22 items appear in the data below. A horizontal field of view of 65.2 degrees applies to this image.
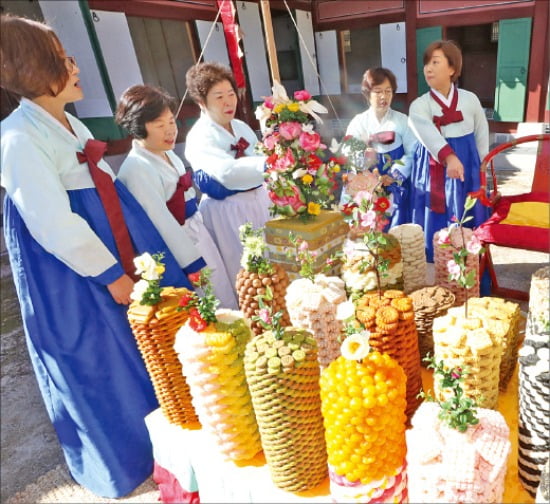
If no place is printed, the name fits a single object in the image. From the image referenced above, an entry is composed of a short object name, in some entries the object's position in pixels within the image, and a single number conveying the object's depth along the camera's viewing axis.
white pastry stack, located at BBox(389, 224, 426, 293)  1.26
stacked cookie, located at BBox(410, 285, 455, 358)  1.06
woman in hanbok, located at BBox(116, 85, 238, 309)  1.53
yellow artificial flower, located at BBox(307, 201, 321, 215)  1.41
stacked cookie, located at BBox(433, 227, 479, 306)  1.21
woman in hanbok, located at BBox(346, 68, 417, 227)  2.49
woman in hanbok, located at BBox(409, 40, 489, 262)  2.09
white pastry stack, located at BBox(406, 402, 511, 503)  0.64
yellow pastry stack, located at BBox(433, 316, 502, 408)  0.79
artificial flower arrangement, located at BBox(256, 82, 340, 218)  1.33
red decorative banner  2.66
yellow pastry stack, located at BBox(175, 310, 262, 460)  0.90
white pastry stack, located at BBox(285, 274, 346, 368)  0.98
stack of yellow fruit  0.71
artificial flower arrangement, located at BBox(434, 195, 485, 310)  0.81
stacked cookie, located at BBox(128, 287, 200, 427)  1.04
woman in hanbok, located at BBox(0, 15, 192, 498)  1.21
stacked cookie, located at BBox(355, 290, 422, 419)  0.86
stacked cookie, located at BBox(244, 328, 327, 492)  0.79
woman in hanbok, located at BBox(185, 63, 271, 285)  1.82
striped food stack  0.69
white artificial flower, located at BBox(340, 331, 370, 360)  0.71
